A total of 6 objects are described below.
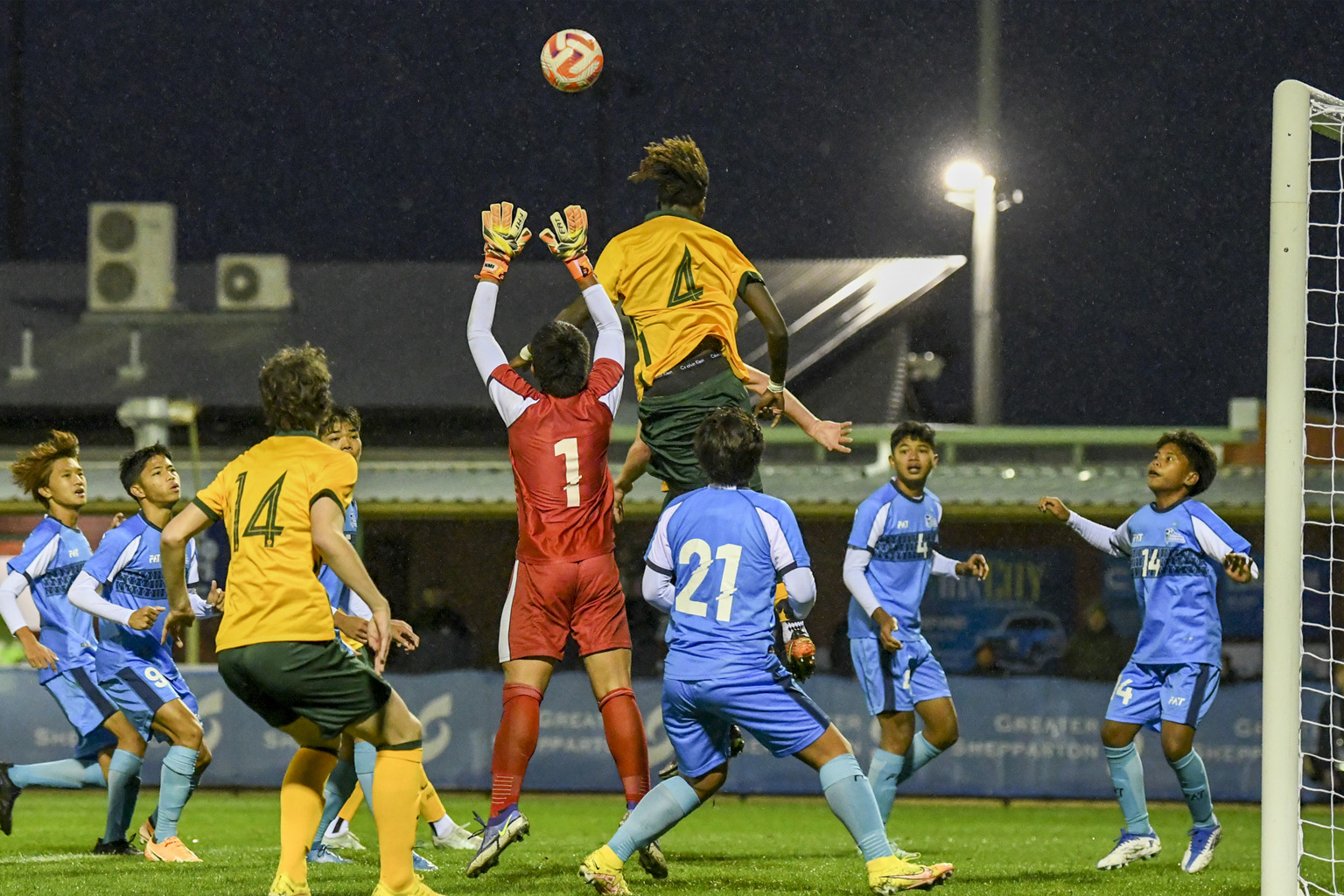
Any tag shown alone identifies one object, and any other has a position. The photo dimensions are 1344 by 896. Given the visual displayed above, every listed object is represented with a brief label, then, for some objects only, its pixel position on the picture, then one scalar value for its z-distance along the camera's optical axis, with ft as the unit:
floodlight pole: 158.51
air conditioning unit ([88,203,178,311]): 177.88
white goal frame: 39.42
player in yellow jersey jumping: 49.62
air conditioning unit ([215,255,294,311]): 193.06
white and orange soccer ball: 53.88
